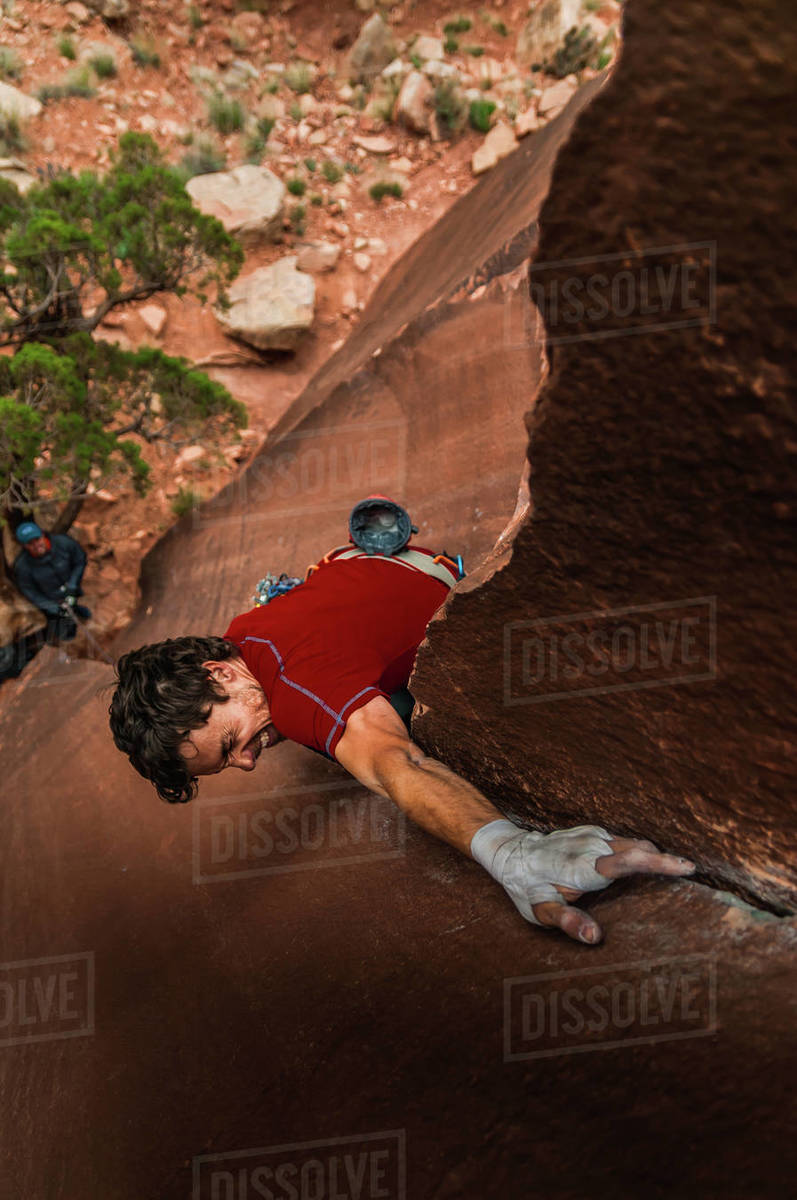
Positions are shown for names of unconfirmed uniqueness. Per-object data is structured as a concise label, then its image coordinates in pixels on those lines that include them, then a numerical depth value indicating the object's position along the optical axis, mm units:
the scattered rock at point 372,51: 10422
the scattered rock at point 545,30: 9391
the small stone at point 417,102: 9570
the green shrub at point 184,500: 7041
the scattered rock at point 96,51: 10312
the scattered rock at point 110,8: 10672
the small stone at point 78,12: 10570
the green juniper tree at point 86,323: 4848
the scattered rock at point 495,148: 8891
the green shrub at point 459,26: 10680
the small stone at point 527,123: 8752
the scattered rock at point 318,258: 8945
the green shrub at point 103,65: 10199
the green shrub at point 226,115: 10273
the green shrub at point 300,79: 10641
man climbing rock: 1654
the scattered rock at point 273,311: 8211
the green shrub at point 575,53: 9203
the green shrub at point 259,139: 9964
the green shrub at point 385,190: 9453
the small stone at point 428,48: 10242
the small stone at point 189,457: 8109
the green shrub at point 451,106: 9414
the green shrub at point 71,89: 9820
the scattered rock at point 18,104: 9375
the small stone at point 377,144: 9898
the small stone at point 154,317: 8547
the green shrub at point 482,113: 9289
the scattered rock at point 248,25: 11227
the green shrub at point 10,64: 9977
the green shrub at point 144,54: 10570
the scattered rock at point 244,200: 8930
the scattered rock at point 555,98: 8609
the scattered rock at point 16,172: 8688
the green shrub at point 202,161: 9688
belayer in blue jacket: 5688
